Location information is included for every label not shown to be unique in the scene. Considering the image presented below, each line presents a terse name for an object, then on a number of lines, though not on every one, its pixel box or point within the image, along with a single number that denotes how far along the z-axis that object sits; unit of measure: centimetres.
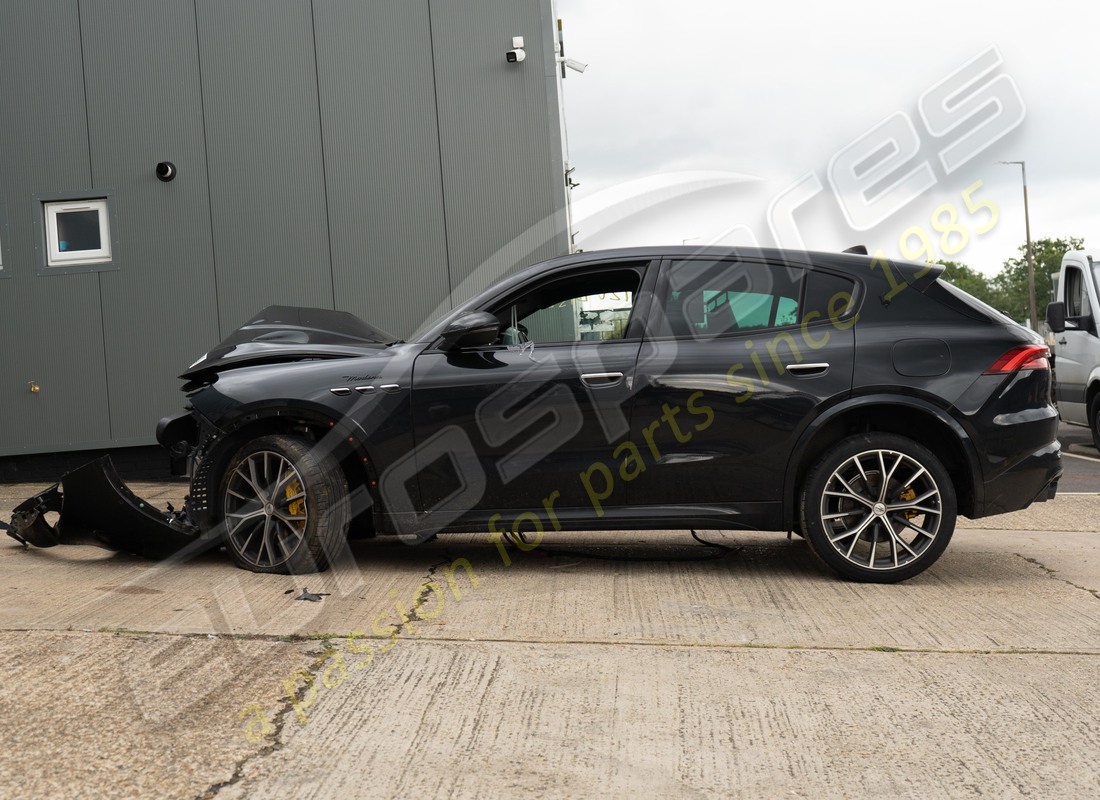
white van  1127
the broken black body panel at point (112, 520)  526
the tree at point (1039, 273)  5928
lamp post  4041
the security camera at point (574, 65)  1232
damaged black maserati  473
